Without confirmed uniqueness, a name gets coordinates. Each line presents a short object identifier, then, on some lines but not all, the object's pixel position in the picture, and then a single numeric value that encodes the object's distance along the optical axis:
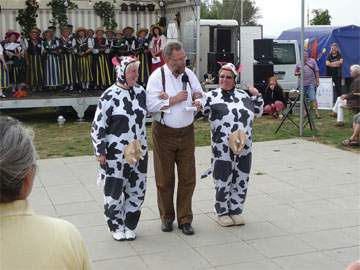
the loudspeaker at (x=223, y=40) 15.17
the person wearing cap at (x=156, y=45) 13.20
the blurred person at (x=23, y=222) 1.65
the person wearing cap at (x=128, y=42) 13.17
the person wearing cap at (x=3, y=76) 12.48
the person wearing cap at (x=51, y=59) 12.95
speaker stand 11.03
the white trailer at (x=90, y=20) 12.43
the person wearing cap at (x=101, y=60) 13.14
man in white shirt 4.94
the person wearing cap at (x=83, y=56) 13.06
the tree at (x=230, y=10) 52.30
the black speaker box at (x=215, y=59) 14.59
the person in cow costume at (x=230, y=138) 5.15
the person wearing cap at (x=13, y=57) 12.70
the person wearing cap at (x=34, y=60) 12.98
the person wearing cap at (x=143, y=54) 13.23
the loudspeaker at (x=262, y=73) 14.45
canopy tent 18.30
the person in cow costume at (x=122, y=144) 4.81
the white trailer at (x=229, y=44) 14.87
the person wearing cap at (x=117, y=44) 13.20
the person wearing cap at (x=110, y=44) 13.23
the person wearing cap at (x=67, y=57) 13.00
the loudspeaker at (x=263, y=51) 14.59
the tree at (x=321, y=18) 42.10
